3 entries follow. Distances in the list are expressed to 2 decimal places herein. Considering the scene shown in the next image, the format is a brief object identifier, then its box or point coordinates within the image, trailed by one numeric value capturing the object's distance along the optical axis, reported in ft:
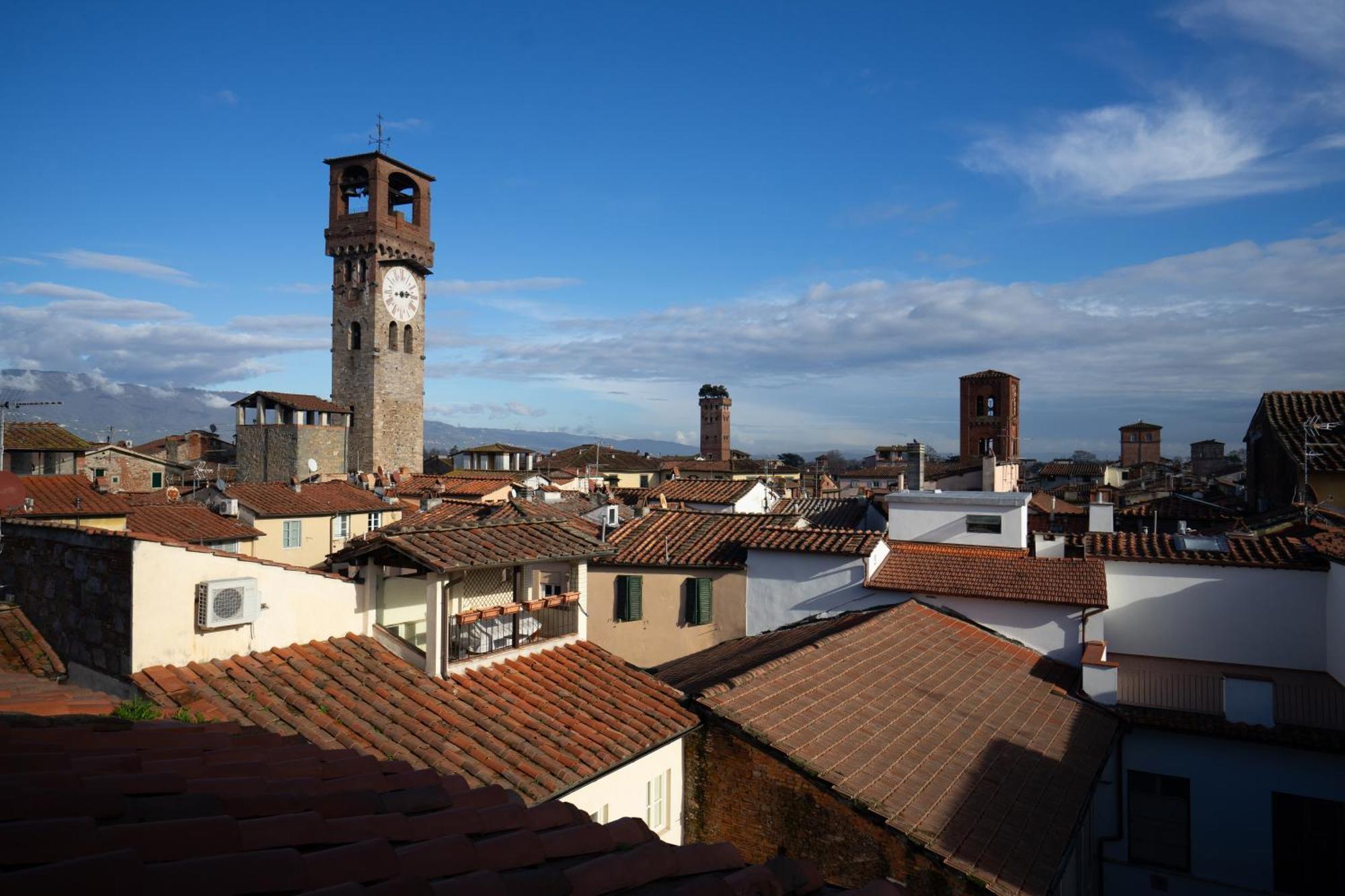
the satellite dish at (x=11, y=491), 26.86
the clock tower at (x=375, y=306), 194.70
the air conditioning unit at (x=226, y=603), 23.97
